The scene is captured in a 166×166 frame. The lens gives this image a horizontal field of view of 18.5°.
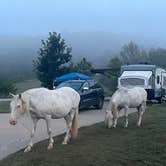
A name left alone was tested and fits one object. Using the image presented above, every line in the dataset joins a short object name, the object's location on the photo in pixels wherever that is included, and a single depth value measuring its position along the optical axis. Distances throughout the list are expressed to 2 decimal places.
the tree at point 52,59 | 47.38
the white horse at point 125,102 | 15.78
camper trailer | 33.69
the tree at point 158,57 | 92.62
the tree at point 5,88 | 47.80
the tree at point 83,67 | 52.06
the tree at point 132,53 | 97.00
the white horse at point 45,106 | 11.18
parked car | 26.54
